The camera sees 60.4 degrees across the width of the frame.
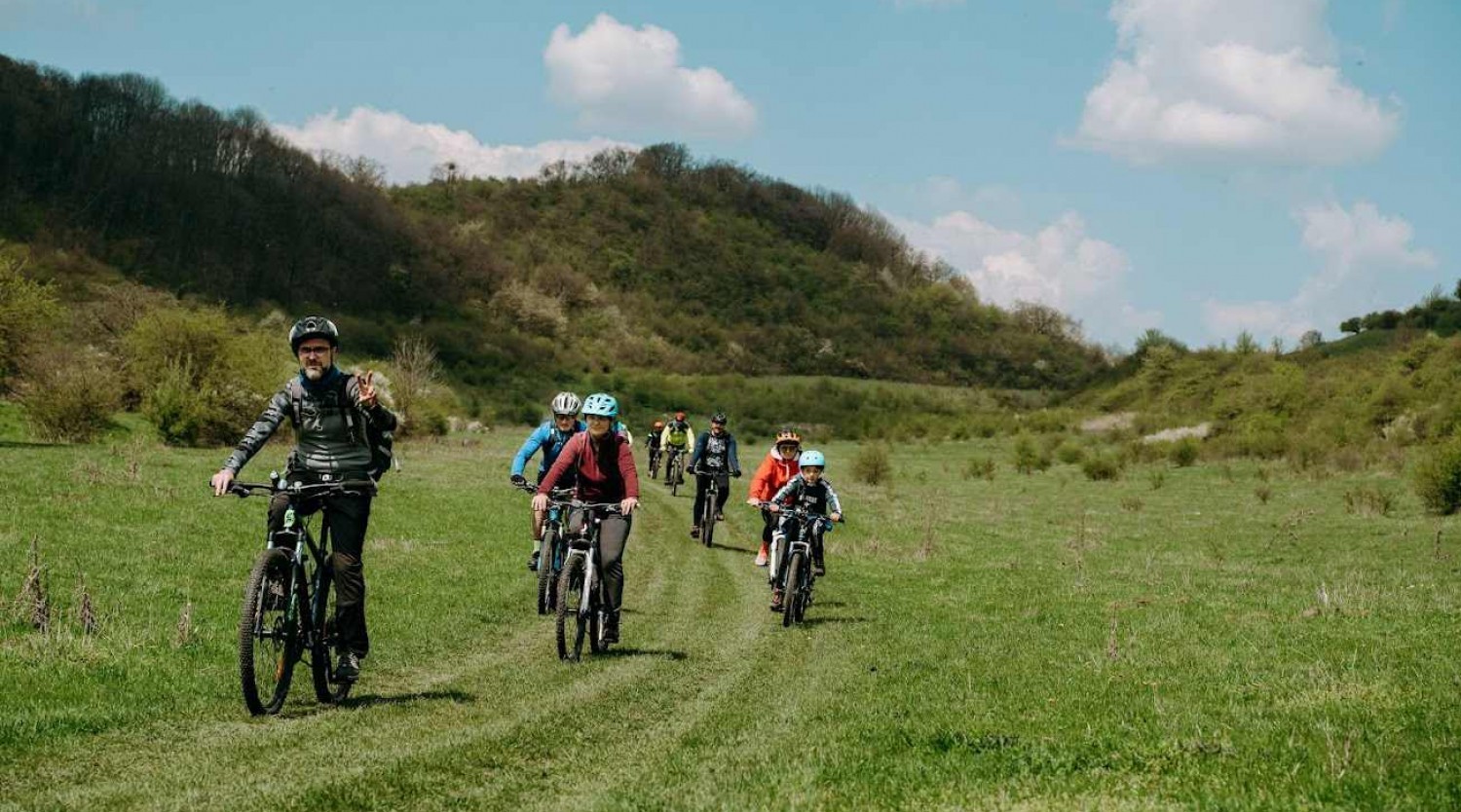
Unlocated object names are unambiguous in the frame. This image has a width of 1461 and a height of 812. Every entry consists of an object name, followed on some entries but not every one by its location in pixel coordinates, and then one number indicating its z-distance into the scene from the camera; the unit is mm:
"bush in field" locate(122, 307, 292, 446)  46781
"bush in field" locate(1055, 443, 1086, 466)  61969
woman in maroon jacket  11695
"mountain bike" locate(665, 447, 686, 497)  35750
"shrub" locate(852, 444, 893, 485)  51125
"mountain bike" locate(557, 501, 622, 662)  11500
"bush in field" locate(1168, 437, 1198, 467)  57344
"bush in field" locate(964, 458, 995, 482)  55656
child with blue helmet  14758
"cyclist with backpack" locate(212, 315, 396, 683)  8516
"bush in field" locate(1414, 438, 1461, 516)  33344
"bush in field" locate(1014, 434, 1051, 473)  60188
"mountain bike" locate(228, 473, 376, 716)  8055
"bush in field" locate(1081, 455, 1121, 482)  52250
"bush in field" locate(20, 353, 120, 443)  42188
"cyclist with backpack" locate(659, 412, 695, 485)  31906
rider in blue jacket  14305
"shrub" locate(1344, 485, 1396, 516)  33875
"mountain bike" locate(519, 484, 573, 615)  13133
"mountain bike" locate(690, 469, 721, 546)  23750
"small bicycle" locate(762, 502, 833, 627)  14250
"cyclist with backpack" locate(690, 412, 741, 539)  23781
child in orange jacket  15945
